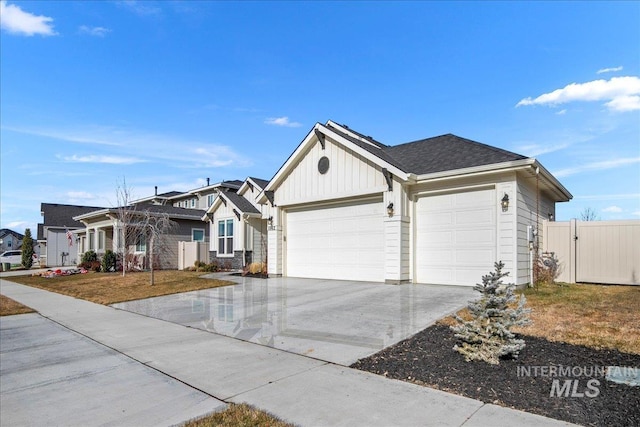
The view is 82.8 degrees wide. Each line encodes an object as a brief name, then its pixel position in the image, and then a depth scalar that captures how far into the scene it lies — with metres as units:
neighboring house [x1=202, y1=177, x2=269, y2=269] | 19.33
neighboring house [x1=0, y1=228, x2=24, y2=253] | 67.31
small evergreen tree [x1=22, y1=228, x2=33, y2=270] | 32.88
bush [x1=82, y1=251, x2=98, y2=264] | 23.80
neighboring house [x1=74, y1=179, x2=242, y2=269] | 22.69
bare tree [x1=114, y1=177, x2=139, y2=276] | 20.25
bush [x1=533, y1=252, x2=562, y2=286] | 11.00
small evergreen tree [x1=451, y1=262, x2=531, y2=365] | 4.42
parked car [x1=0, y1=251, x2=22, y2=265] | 38.32
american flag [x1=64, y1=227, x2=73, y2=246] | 33.17
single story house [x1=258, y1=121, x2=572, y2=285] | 10.34
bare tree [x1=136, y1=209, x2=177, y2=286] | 21.05
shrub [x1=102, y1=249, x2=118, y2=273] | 21.62
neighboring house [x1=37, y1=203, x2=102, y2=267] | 34.28
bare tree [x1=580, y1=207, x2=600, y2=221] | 27.32
